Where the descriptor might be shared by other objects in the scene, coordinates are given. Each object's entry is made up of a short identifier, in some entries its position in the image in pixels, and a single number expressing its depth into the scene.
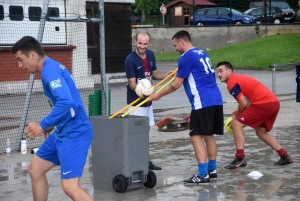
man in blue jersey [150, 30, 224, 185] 10.54
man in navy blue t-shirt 11.56
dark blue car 57.83
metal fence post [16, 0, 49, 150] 13.46
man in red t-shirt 11.76
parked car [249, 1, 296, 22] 59.44
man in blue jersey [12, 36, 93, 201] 7.35
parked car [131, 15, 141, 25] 77.49
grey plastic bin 9.95
